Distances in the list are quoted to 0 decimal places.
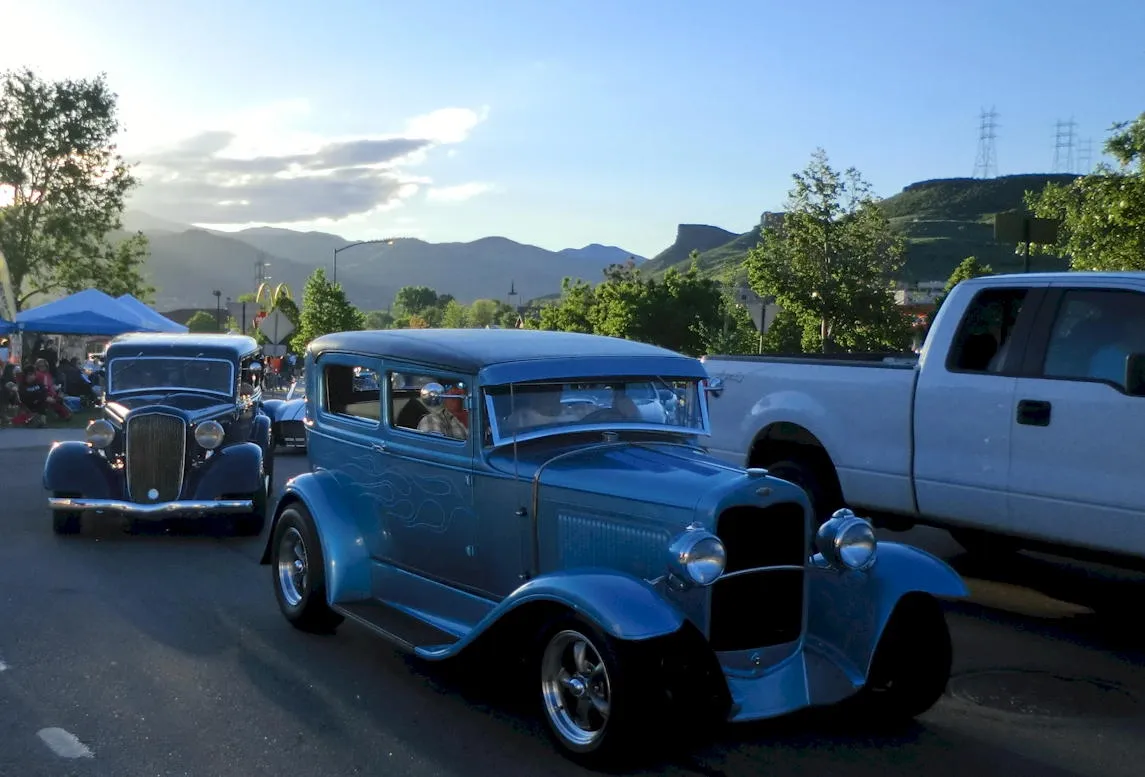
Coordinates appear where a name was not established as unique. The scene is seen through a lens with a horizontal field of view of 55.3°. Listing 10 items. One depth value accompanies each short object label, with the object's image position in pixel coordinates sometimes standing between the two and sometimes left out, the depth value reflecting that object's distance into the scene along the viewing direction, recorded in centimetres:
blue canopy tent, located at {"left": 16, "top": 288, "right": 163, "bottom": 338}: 2394
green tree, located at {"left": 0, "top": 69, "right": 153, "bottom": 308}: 3991
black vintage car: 980
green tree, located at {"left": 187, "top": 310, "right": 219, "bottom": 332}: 13451
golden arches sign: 7687
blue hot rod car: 441
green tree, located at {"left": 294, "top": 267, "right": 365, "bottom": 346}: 5297
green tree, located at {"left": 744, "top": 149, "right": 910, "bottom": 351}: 2617
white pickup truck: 645
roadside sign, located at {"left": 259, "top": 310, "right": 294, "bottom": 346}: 2848
